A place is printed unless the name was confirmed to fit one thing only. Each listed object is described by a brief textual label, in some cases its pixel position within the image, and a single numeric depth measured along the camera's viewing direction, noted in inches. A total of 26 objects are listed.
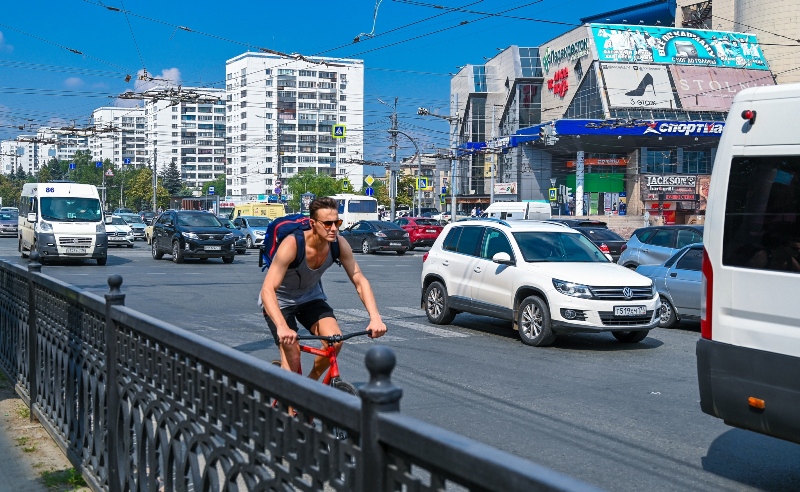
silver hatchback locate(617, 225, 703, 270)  803.4
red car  1705.2
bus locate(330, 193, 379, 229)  2009.1
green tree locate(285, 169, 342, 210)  3924.7
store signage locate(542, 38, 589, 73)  2755.7
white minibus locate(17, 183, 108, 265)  1040.2
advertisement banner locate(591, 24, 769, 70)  2677.2
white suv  449.1
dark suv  1130.7
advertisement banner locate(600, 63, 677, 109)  2655.0
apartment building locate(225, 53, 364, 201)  5014.8
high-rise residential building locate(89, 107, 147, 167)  5564.5
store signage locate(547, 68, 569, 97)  2915.8
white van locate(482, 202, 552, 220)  1836.9
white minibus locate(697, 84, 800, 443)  206.5
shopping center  2650.1
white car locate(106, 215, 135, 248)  1604.3
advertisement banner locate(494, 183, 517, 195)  3140.5
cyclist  222.2
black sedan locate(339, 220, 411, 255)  1528.1
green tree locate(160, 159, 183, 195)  4822.8
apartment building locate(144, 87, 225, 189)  5856.3
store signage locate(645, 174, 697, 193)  2795.3
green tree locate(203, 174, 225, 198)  5617.6
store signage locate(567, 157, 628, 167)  2881.4
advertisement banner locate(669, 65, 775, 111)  2650.1
